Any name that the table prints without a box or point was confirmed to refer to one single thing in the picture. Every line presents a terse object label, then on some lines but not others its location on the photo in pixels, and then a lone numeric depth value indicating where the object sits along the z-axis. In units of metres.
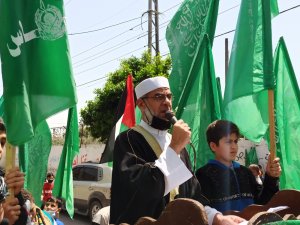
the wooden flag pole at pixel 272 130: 3.08
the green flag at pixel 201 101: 4.23
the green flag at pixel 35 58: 2.56
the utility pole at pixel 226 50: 19.86
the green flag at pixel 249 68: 3.38
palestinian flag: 6.08
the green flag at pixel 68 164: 6.67
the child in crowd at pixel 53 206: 7.13
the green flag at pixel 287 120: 4.11
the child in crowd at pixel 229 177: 2.94
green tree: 15.29
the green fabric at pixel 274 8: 3.84
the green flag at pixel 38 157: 4.25
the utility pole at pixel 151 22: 19.19
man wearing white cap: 2.52
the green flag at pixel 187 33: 4.32
